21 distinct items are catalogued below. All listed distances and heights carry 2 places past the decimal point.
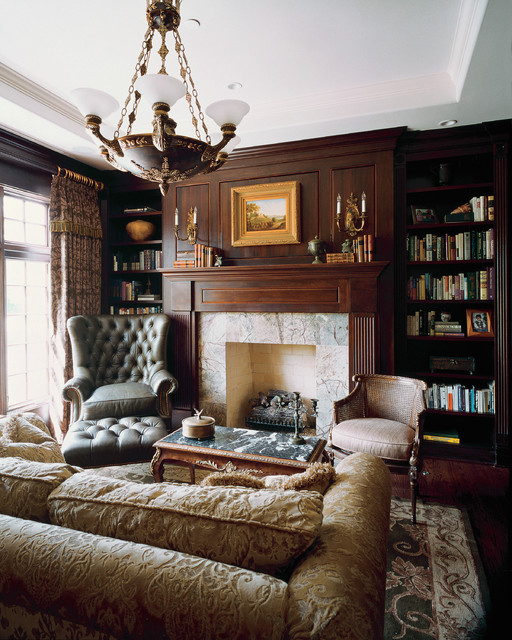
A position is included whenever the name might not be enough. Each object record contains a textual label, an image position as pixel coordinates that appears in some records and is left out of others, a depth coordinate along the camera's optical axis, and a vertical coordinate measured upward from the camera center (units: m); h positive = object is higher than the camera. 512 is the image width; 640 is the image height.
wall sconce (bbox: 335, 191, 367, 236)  3.47 +0.86
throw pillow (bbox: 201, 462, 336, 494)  1.13 -0.47
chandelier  1.62 +0.84
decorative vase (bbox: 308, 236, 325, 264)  3.54 +0.59
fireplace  3.59 -0.30
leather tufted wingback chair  3.25 -0.46
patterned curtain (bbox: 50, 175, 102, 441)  3.86 +0.44
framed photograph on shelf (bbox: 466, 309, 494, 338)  3.40 -0.08
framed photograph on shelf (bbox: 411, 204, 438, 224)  3.59 +0.87
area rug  1.63 -1.24
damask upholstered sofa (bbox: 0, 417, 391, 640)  0.73 -0.50
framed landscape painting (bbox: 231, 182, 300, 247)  3.73 +0.96
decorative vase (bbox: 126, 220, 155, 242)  4.43 +0.96
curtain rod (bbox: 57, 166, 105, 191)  3.87 +1.39
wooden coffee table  2.28 -0.79
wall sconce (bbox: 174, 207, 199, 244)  4.04 +0.90
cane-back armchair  2.51 -0.75
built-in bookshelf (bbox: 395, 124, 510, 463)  3.29 +0.25
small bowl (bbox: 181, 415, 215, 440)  2.61 -0.72
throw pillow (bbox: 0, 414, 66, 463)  1.53 -0.52
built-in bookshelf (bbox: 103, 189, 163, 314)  4.43 +0.75
